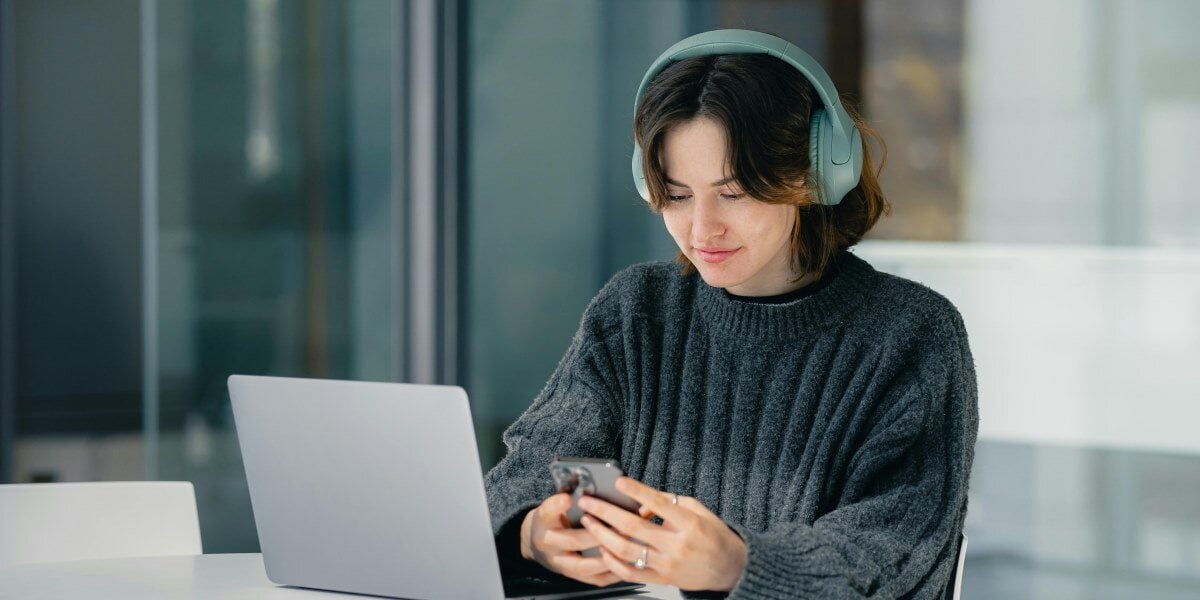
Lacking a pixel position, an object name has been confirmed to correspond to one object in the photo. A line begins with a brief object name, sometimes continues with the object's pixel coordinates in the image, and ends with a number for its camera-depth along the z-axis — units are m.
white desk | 3.03
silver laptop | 2.87
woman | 2.93
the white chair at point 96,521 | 3.31
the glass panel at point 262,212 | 4.88
